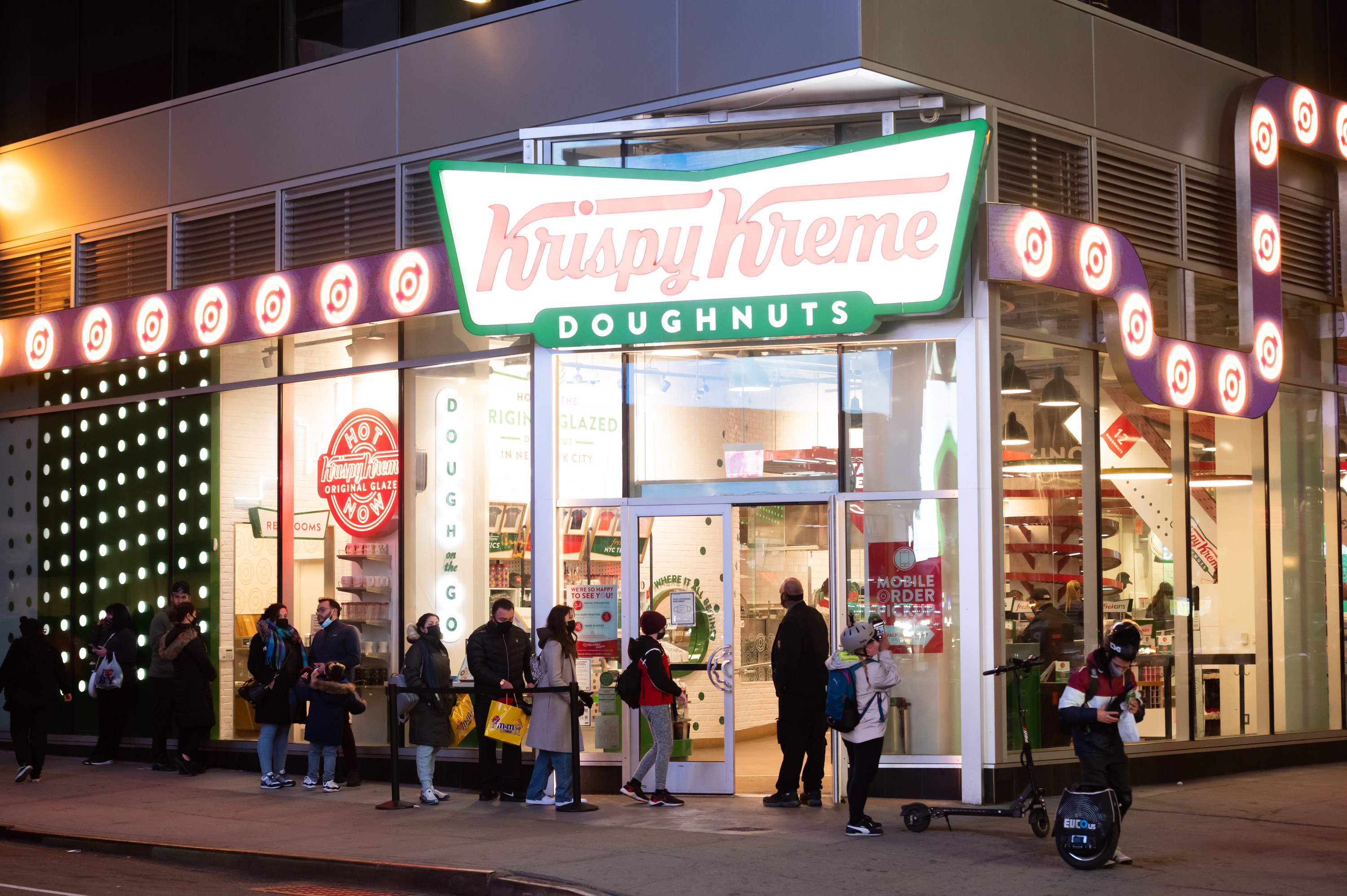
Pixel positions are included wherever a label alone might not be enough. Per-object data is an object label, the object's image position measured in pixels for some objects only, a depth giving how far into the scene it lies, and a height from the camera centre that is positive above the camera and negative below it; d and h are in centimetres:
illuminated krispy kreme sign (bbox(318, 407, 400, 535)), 1566 +46
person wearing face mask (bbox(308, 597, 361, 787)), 1433 -125
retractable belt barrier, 1272 -194
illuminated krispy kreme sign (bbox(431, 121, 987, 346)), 1277 +252
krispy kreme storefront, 1311 +75
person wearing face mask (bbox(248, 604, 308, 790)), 1451 -172
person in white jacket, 1117 -154
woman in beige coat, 1284 -172
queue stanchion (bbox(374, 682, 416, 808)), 1298 -196
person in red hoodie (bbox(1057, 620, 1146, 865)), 971 -131
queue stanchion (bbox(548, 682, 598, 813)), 1270 -215
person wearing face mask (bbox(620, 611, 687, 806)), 1287 -161
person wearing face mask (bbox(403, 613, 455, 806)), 1339 -168
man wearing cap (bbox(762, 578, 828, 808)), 1288 -170
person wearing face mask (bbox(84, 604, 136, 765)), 1700 -204
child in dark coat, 1402 -183
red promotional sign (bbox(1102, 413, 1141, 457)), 1452 +76
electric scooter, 1079 -225
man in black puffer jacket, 1334 -138
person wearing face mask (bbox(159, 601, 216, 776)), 1598 -183
